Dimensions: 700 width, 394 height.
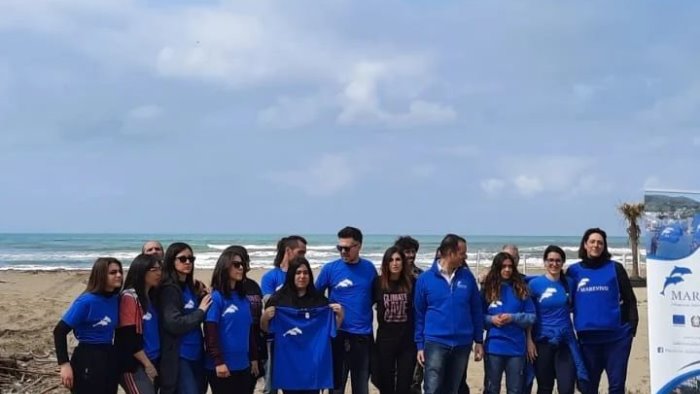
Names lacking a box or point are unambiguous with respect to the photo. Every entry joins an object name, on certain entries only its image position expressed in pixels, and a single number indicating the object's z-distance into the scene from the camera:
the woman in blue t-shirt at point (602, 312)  6.46
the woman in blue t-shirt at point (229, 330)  5.78
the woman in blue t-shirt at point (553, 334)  6.58
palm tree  21.94
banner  5.42
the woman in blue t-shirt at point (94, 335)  5.27
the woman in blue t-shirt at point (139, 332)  5.44
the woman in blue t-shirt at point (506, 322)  6.52
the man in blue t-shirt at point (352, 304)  6.52
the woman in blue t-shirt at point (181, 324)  5.61
